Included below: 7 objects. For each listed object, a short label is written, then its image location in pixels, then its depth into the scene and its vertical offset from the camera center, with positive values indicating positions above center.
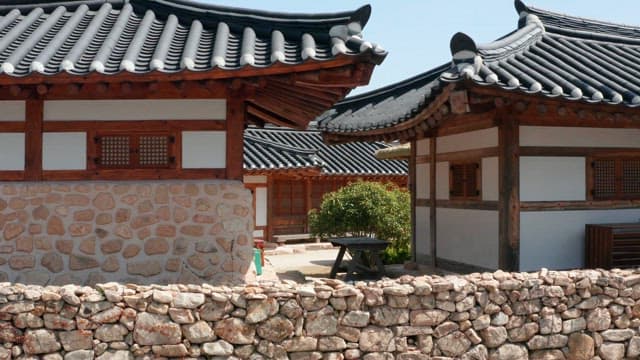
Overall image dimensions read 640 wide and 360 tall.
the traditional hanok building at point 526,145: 7.29 +0.77
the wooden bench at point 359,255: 11.30 -1.14
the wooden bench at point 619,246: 8.18 -0.64
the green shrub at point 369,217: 14.19 -0.46
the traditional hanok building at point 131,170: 6.86 +0.30
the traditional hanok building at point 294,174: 18.94 +0.76
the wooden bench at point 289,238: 19.66 -1.32
